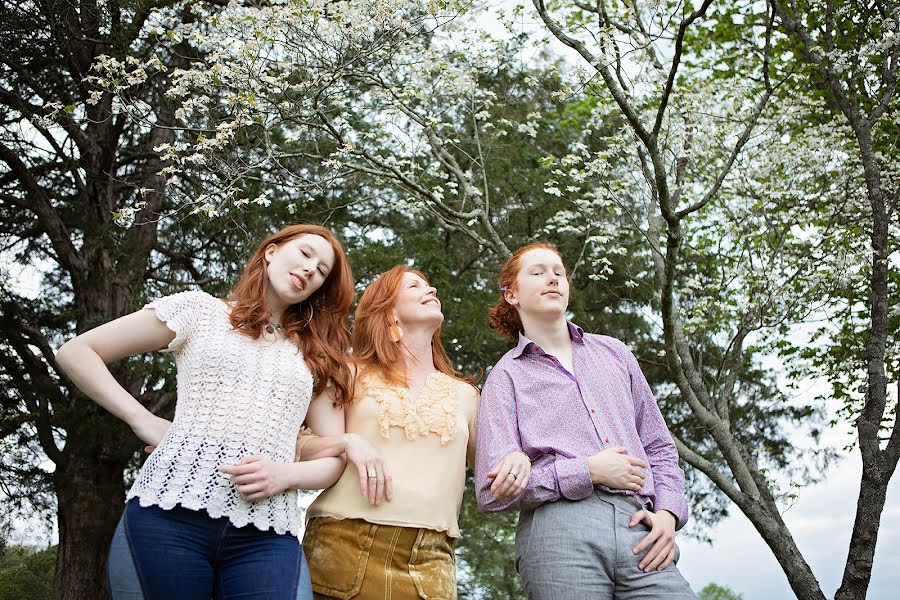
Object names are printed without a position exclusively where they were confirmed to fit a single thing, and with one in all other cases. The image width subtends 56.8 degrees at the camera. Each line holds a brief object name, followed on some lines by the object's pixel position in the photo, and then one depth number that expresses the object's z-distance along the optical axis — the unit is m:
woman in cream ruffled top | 2.27
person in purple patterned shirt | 2.22
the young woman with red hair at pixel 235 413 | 2.00
